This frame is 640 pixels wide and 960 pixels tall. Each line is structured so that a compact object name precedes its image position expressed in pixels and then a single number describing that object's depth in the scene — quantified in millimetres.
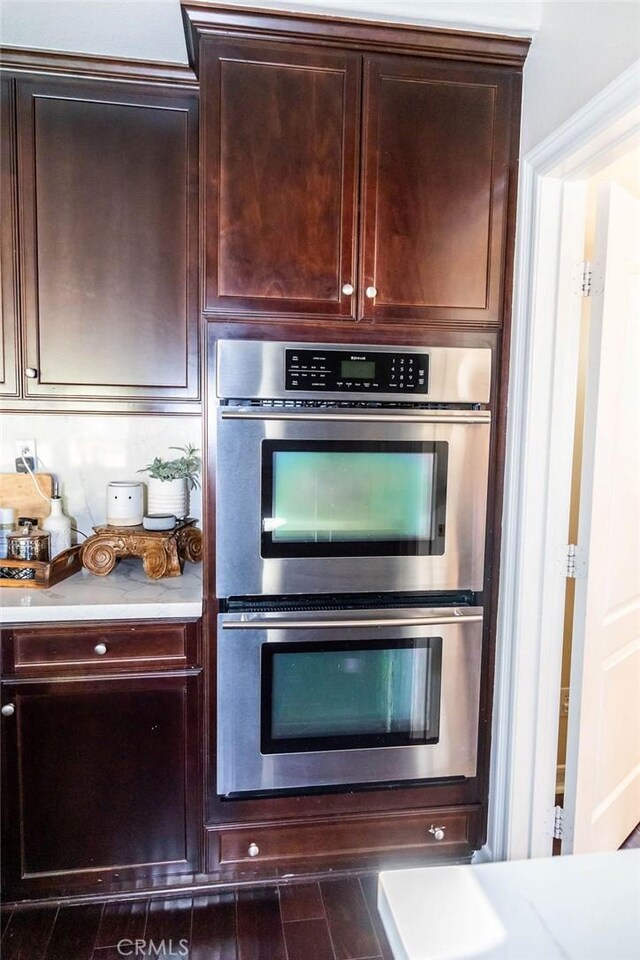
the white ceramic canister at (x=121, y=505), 2055
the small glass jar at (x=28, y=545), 1835
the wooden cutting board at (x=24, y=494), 2098
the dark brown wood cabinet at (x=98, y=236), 1808
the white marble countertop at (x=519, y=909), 810
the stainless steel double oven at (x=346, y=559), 1676
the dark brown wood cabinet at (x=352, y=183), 1622
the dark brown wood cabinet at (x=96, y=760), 1655
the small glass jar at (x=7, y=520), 1977
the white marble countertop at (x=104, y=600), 1634
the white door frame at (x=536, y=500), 1667
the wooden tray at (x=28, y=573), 1787
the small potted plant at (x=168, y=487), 2143
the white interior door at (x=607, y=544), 1651
